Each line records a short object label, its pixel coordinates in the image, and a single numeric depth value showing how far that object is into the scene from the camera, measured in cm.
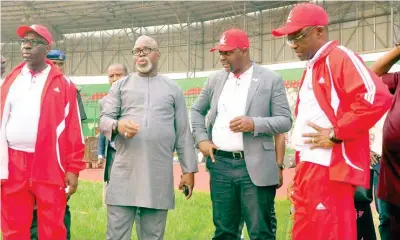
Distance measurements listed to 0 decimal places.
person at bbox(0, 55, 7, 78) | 580
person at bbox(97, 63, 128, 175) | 524
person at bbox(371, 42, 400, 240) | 358
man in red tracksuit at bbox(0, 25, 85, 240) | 397
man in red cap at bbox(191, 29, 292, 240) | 446
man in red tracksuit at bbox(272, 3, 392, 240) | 321
